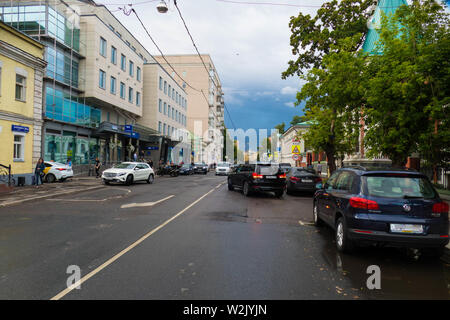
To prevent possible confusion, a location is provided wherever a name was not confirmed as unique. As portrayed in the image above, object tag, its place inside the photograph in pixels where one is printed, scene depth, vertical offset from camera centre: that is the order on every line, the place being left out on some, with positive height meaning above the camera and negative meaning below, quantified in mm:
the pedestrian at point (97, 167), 25484 -857
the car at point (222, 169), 39344 -1230
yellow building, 16922 +3176
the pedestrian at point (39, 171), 17828 -904
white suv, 19844 -1089
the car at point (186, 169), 36781 -1266
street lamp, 13104 +6415
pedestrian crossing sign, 21852 +801
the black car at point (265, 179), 14594 -881
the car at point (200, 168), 41962 -1254
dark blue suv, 5031 -806
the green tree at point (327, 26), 22703 +10216
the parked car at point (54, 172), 20672 -1089
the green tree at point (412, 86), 9820 +2536
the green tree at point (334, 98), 14102 +3187
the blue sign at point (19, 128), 17531 +1532
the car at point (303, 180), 16156 -1000
